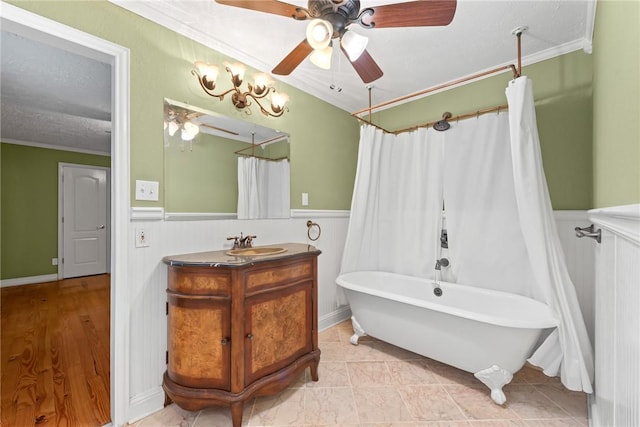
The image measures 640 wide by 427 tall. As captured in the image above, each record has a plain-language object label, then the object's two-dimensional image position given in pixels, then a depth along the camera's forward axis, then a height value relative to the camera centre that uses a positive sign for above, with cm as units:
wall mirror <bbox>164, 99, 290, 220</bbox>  180 +37
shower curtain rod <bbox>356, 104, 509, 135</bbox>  222 +86
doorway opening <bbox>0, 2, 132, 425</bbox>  153 -6
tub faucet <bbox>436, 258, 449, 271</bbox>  251 -45
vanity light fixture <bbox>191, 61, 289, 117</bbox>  186 +97
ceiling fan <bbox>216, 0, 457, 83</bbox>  117 +89
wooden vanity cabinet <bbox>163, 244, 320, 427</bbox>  149 -67
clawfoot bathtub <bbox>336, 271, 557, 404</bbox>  166 -77
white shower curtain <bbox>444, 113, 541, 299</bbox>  218 +3
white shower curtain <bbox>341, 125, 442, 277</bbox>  262 +10
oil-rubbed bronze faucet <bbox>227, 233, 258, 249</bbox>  201 -20
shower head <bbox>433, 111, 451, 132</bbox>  244 +81
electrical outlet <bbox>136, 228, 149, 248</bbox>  162 -13
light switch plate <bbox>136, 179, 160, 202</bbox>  162 +16
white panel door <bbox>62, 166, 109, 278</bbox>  482 -8
